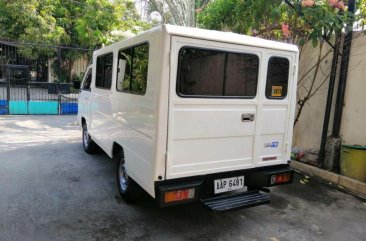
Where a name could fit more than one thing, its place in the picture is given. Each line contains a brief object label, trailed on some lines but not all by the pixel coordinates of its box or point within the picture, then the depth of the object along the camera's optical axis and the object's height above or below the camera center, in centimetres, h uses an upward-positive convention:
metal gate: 1097 -73
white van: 315 -30
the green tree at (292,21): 533 +144
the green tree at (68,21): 1173 +238
